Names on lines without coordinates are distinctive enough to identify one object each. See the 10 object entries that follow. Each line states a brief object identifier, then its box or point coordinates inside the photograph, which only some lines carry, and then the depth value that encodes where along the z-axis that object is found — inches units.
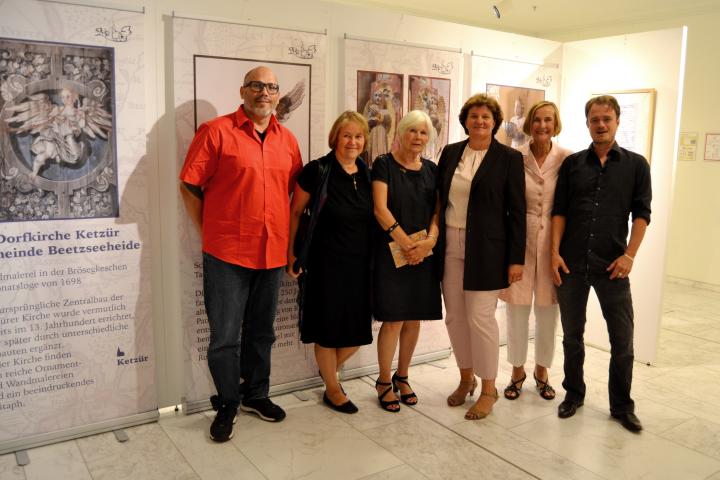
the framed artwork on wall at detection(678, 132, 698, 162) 270.5
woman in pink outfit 132.3
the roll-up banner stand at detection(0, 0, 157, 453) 105.1
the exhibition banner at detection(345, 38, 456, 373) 143.3
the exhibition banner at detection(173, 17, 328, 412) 119.7
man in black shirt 122.5
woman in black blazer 123.4
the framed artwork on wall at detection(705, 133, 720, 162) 261.3
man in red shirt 113.0
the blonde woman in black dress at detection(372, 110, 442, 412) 123.2
